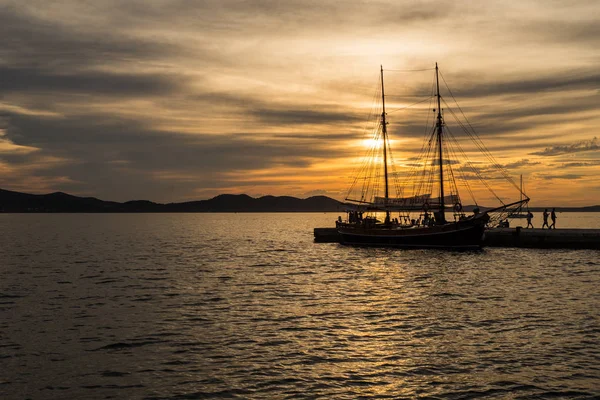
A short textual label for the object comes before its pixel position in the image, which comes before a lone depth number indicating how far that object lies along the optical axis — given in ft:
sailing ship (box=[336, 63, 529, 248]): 232.73
